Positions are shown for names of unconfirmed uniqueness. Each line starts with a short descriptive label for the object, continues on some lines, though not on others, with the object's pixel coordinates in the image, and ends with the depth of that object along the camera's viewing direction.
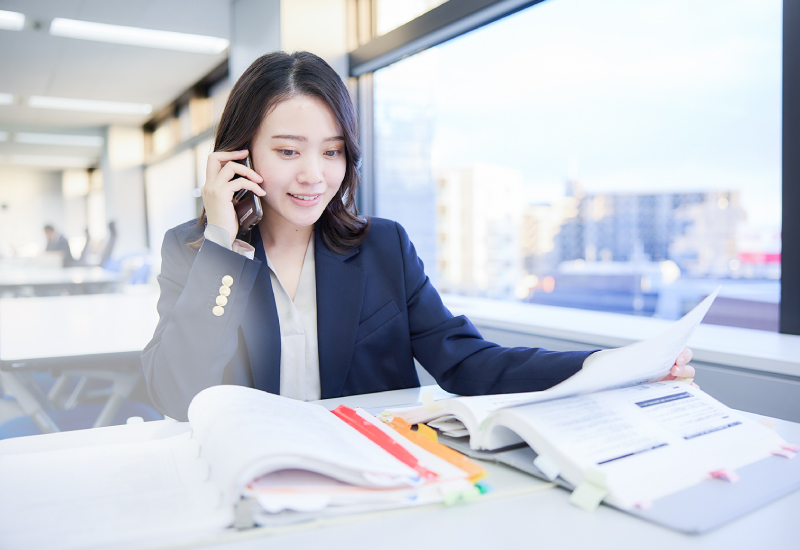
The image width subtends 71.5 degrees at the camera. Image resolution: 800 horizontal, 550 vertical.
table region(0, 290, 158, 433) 1.57
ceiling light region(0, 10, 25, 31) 4.48
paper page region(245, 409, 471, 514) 0.52
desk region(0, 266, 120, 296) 3.88
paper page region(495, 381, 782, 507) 0.59
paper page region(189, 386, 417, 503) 0.50
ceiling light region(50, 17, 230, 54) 4.82
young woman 1.04
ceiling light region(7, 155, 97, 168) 12.05
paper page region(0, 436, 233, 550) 0.49
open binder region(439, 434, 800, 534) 0.52
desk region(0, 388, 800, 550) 0.49
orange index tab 0.61
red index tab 0.61
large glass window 2.49
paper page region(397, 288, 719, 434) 0.66
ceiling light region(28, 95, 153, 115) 7.42
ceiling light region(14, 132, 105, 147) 9.72
